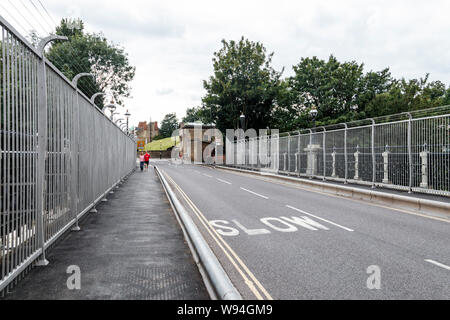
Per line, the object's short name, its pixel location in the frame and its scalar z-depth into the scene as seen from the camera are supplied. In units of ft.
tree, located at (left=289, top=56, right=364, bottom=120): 140.97
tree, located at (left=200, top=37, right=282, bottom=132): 132.36
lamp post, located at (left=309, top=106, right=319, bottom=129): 67.56
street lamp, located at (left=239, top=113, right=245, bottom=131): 129.24
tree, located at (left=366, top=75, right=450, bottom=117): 106.63
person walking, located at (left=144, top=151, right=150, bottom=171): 111.14
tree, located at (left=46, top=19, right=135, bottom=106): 131.95
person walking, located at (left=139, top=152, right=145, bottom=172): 104.58
